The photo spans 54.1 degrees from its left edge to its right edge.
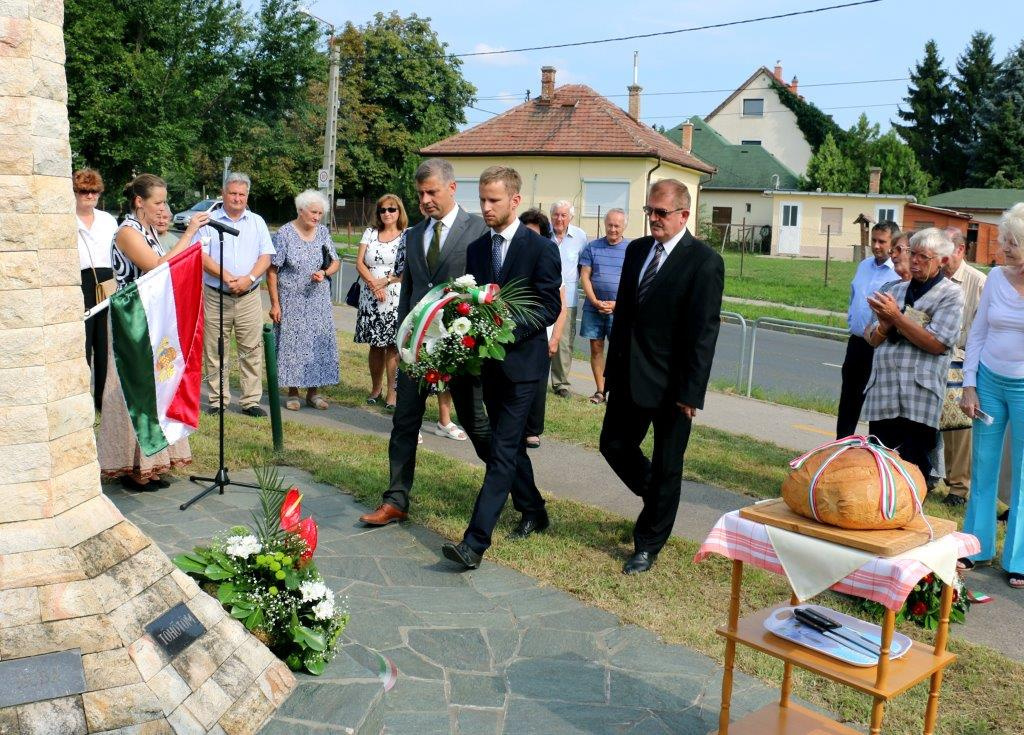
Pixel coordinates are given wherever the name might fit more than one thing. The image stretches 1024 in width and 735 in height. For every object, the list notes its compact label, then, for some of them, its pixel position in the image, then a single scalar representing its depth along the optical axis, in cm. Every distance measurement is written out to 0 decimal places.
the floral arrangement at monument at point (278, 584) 402
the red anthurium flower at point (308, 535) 429
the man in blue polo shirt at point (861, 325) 809
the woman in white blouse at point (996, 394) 595
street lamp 2831
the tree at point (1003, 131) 6438
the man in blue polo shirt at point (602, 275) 1056
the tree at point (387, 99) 5741
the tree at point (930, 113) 7125
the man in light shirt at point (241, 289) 894
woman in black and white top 670
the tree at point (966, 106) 6956
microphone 646
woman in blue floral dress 962
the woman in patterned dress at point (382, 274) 978
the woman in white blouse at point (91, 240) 752
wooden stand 340
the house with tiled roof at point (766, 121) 6588
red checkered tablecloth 326
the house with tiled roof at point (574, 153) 4172
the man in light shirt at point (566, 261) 1080
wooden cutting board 335
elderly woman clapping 652
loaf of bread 341
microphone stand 684
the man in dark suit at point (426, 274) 635
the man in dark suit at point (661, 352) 565
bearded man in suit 583
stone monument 335
